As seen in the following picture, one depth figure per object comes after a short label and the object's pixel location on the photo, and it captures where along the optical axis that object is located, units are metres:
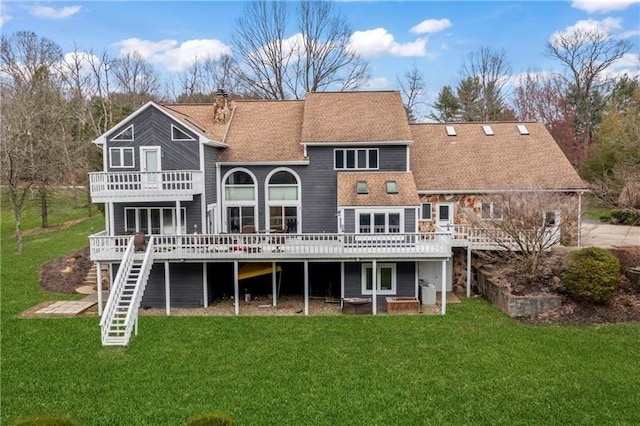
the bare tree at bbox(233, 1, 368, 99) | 36.25
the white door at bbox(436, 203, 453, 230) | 19.92
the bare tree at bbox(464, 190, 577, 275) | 16.56
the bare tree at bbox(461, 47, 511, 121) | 42.22
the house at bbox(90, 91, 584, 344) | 16.33
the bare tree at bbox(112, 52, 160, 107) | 47.47
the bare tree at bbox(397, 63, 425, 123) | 41.31
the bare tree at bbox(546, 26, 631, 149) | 37.66
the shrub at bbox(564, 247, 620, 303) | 14.82
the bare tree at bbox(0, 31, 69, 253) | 26.33
